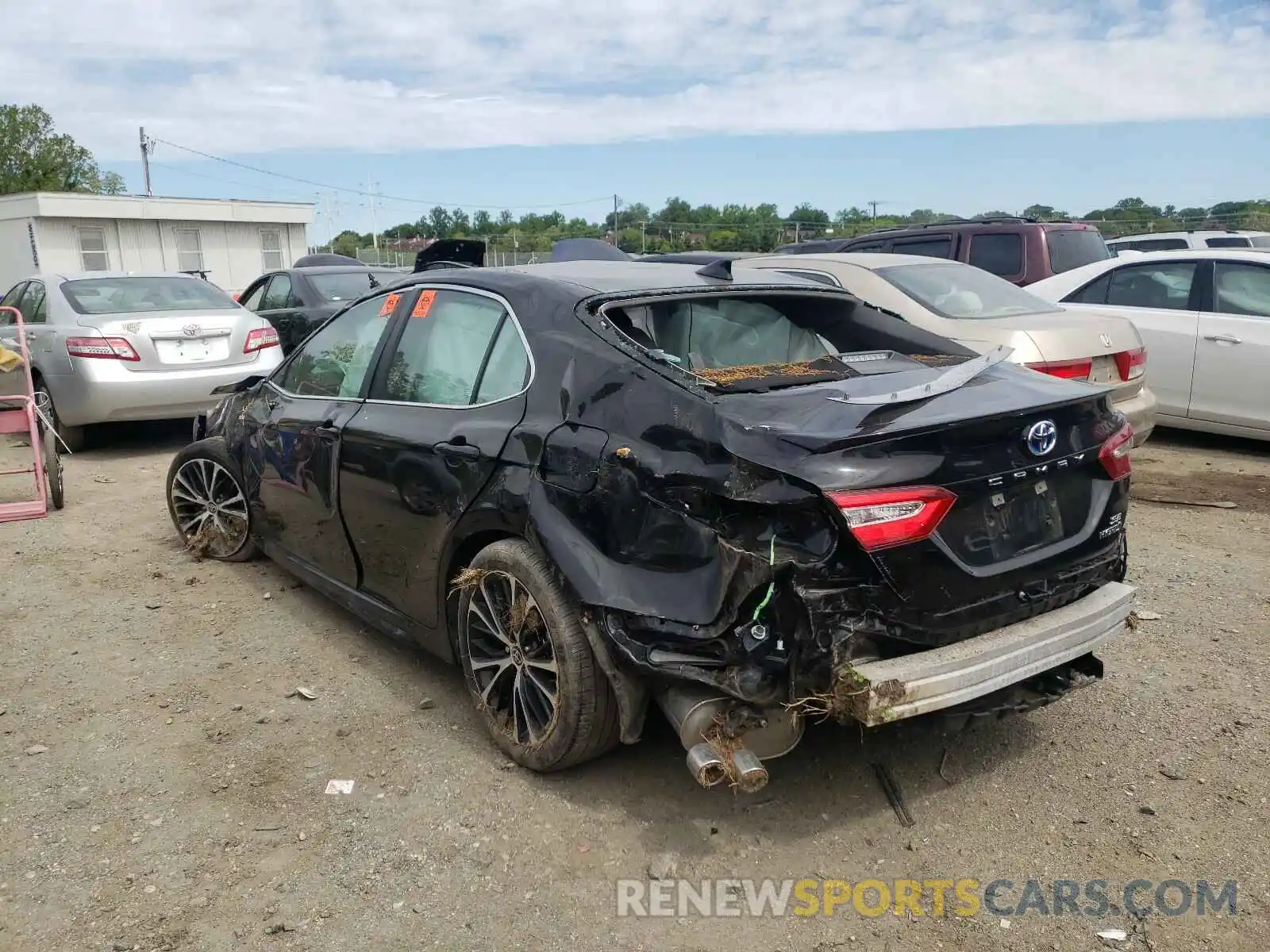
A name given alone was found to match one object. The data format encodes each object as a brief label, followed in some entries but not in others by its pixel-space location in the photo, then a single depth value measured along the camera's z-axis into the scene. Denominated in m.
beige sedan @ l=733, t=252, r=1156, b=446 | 6.34
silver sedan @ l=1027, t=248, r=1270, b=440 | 7.58
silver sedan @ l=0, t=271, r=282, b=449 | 8.27
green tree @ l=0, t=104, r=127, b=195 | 54.69
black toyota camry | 2.71
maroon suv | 10.38
